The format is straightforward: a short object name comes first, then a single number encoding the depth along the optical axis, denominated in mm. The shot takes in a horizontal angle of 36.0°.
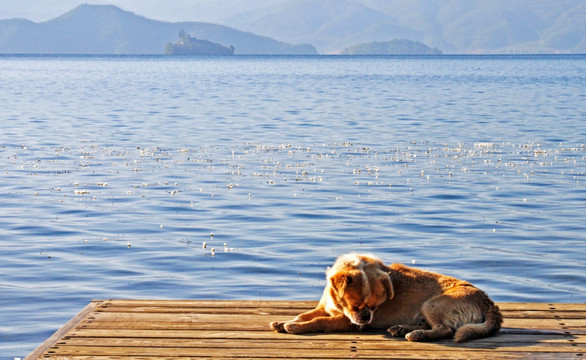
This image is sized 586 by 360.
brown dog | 8336
